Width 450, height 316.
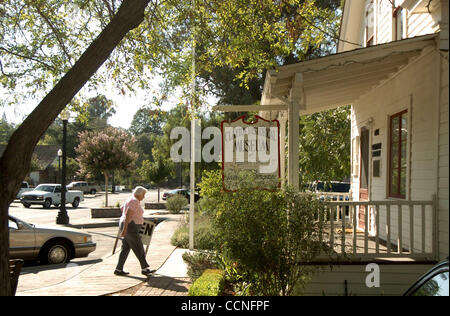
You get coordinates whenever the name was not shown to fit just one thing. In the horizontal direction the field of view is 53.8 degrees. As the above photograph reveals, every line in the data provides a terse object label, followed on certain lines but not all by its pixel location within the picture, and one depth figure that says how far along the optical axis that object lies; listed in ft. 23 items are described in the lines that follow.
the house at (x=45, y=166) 185.77
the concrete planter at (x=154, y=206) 101.09
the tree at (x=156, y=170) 114.21
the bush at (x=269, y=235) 19.16
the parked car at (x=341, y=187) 99.12
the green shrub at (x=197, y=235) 37.63
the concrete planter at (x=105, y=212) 78.64
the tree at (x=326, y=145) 60.75
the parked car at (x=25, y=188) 136.75
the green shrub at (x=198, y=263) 27.22
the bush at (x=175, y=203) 84.58
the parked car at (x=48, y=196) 108.17
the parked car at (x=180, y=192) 120.78
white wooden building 22.30
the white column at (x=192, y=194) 38.32
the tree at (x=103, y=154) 92.58
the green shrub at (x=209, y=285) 20.27
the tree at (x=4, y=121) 28.11
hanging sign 29.91
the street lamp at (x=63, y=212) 67.41
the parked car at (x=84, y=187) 168.87
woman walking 28.12
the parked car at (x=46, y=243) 33.04
